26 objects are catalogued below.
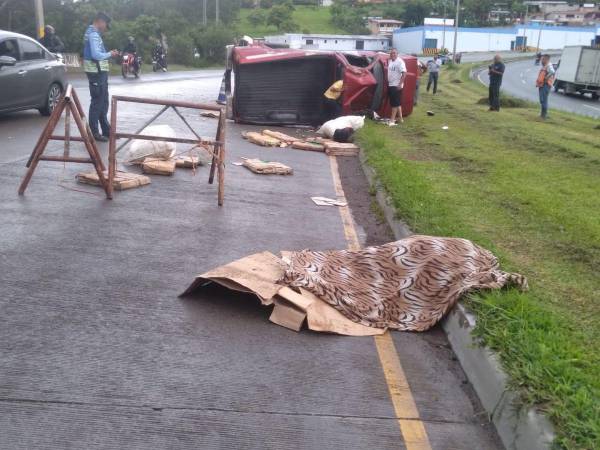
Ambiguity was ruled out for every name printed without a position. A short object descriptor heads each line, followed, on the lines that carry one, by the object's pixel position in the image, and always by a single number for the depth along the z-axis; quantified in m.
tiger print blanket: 5.16
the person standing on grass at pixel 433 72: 32.97
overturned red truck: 16.06
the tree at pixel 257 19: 100.12
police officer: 11.20
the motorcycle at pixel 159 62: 41.81
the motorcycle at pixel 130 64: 30.85
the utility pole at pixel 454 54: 65.01
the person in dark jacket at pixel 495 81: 21.34
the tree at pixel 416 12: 120.00
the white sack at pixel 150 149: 9.99
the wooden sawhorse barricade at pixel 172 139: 7.88
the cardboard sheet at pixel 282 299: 4.92
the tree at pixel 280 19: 97.00
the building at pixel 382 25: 109.69
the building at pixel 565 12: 138.88
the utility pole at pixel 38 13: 25.20
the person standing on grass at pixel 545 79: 19.70
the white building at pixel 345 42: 68.19
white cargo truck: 40.78
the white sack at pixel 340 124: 15.11
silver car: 12.93
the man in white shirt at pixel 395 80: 17.11
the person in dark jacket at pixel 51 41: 19.36
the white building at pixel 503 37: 93.81
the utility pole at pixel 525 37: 101.54
